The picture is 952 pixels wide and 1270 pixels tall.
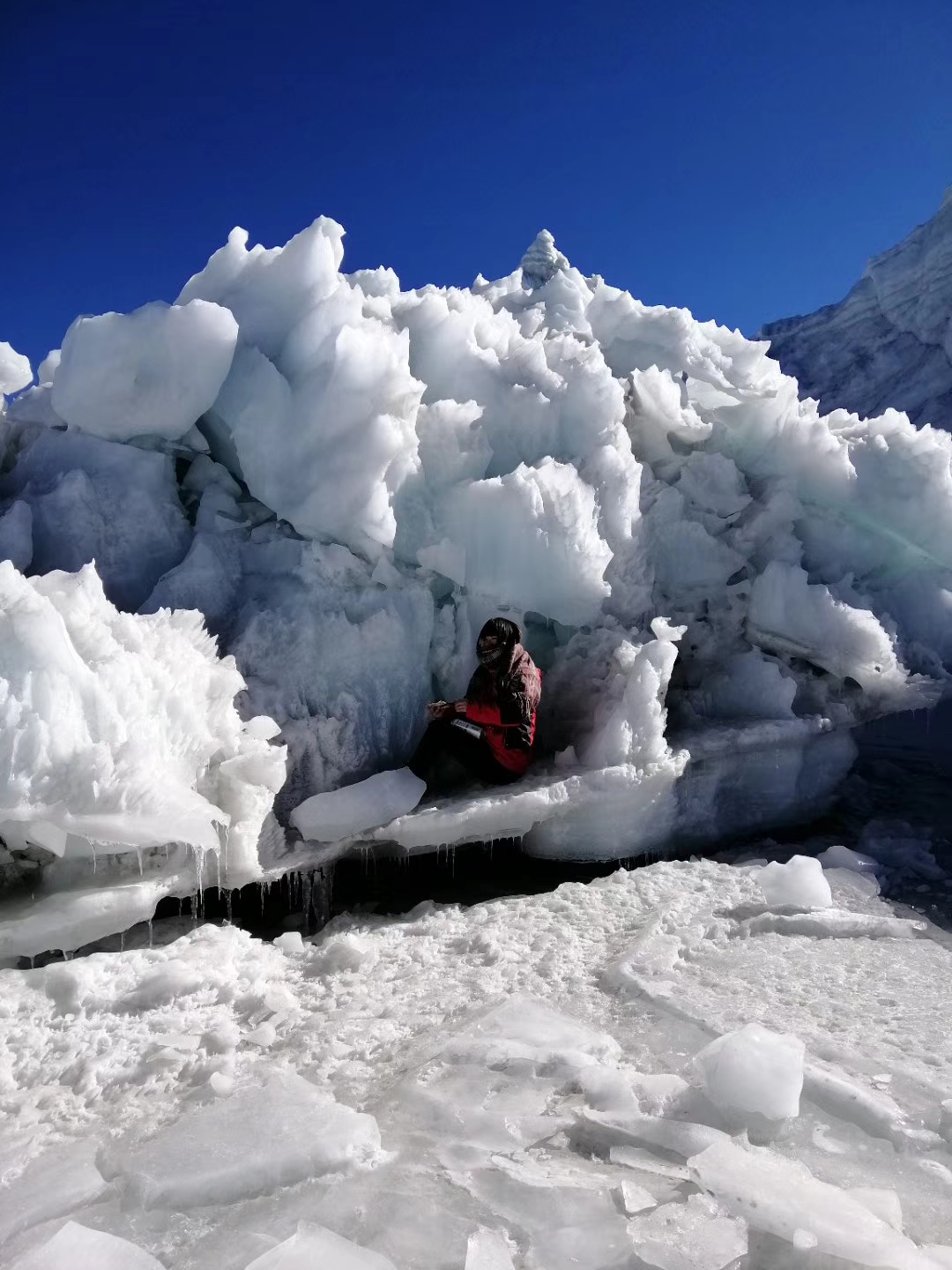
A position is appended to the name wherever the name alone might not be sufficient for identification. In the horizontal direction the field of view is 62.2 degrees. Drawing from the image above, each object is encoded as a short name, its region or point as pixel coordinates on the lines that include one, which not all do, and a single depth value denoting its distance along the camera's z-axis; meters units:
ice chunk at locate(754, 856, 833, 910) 3.70
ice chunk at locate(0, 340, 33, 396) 4.81
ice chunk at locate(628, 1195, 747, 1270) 1.67
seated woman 4.27
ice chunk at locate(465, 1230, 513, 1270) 1.69
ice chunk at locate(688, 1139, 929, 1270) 1.65
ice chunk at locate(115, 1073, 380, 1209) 1.93
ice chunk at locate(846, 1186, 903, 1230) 1.79
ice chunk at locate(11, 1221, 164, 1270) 1.70
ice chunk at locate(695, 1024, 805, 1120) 2.14
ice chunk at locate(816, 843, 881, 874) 4.30
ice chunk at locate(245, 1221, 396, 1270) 1.66
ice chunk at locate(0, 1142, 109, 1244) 1.89
